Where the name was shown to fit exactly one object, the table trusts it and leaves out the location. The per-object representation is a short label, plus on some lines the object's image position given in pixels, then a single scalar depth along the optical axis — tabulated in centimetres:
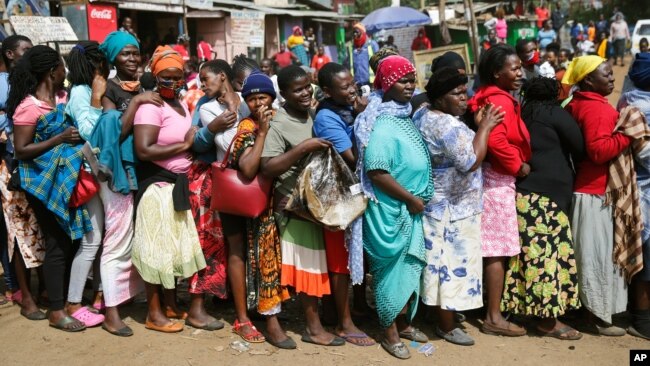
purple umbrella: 2112
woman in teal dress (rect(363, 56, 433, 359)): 382
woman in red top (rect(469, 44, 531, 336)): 407
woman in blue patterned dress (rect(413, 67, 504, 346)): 395
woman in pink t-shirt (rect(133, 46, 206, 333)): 410
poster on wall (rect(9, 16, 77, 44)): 1015
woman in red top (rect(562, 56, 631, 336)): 426
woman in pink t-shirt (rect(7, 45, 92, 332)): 411
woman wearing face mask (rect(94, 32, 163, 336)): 422
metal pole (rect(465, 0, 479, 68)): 1341
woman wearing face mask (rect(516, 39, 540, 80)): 661
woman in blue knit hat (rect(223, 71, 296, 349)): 392
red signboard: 1306
